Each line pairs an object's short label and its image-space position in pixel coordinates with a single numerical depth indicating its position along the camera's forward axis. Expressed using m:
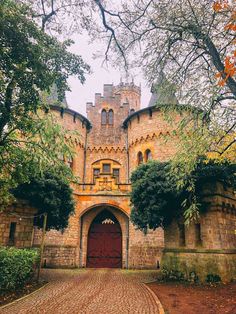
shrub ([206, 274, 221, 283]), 10.91
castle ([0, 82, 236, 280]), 11.99
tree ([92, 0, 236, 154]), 7.91
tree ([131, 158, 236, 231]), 11.84
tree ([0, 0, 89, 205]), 7.01
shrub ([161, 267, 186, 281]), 12.03
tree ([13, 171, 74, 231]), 12.15
